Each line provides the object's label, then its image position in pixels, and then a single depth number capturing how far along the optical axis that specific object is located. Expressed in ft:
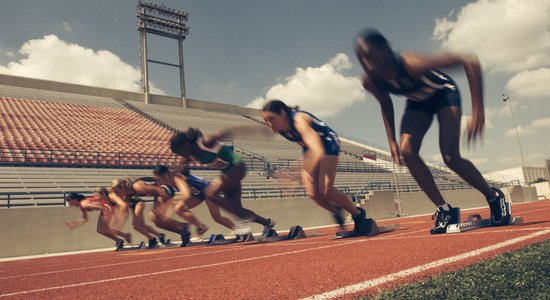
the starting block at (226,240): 23.48
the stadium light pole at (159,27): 119.75
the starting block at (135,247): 29.07
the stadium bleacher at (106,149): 47.47
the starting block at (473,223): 12.57
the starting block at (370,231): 16.38
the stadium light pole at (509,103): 110.75
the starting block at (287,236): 21.06
